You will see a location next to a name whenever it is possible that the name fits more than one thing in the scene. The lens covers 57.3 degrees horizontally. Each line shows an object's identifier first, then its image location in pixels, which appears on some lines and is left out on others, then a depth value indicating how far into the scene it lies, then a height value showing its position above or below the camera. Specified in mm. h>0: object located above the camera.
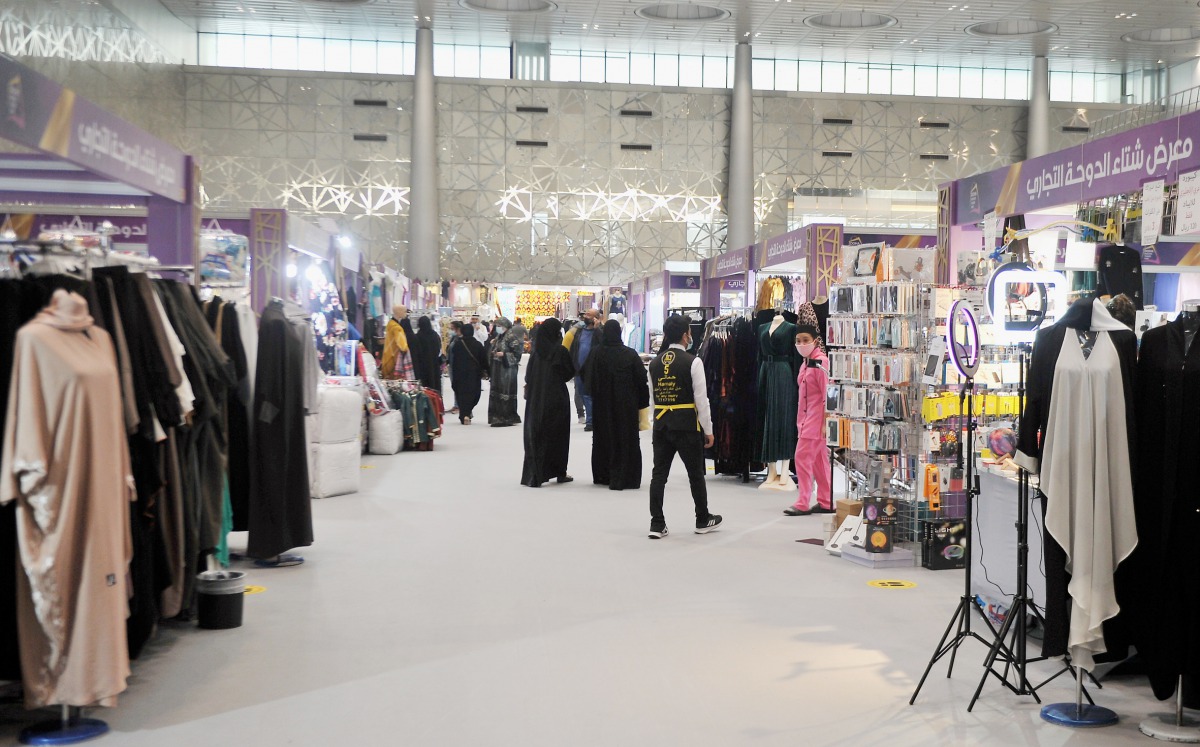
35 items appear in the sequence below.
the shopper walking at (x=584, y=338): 12164 +130
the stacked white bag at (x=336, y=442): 8422 -744
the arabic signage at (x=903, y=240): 12719 +1320
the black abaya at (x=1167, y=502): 3584 -494
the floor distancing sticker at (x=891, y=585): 5820 -1243
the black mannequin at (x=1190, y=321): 3719 +113
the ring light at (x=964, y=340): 4641 +55
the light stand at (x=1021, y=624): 3926 -982
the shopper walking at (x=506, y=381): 14344 -452
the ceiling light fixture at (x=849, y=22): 23859 +7235
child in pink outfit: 7821 -540
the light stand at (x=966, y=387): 4070 -139
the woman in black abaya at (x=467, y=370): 14906 -307
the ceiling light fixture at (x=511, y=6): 23031 +7230
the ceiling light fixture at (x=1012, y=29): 24125 +7177
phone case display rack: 6430 -324
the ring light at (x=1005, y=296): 5070 +265
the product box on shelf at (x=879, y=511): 6375 -928
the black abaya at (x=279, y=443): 5711 -509
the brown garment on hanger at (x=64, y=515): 3461 -547
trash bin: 4836 -1140
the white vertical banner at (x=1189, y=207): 5098 +694
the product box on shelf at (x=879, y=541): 6320 -1093
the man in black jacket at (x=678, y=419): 7000 -446
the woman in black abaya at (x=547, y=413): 9352 -556
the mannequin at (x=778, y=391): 8852 -328
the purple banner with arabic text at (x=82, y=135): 4039 +891
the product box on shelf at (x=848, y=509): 6637 -956
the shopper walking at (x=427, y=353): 14359 -77
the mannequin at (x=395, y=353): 12797 -71
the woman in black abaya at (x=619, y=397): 9180 -406
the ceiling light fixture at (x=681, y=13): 23188 +7180
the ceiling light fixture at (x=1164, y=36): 24734 +7251
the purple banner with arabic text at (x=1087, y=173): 5453 +1040
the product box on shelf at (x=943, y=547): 6223 -1107
